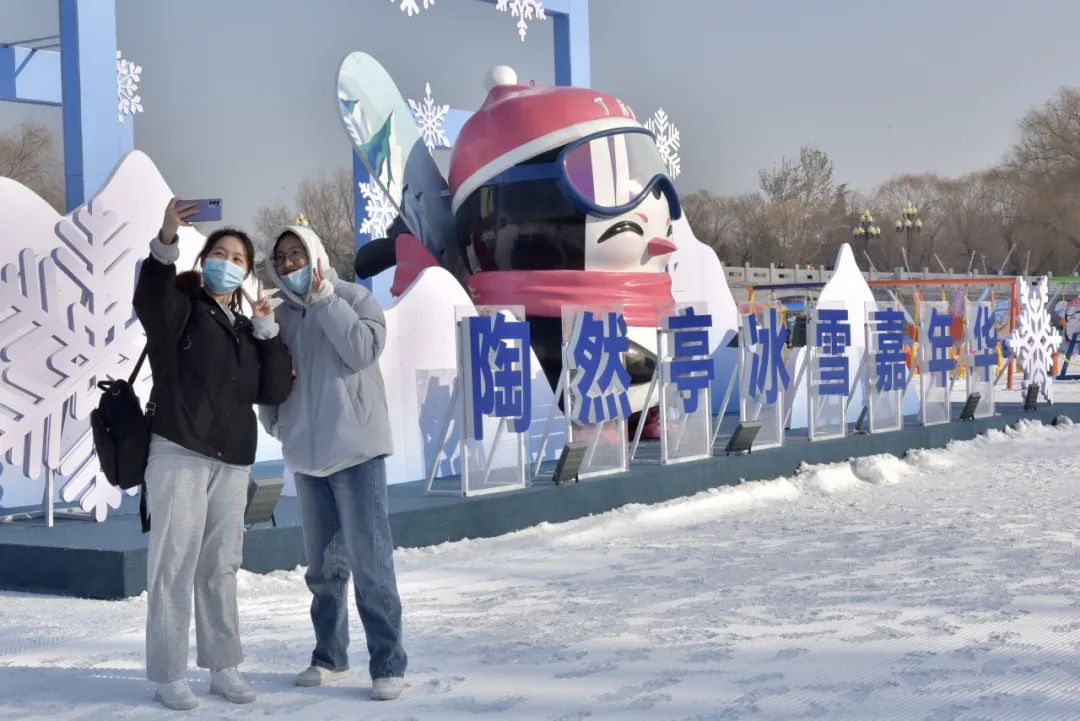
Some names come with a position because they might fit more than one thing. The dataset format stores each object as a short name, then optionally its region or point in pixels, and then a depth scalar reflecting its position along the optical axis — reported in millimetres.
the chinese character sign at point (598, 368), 8953
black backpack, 3969
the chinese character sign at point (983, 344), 13844
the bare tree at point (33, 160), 39969
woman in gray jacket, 4133
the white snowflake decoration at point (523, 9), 14070
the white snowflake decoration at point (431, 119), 15227
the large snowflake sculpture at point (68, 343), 6723
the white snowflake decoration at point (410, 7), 12812
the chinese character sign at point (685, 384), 9656
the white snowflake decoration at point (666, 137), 15973
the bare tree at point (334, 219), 41062
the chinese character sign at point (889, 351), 12141
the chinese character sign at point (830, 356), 11484
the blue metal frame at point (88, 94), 11312
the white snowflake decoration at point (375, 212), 15062
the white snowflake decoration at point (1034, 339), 15461
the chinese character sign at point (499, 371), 8109
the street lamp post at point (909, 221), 53884
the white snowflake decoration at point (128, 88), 16344
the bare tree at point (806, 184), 61844
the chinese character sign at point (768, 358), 10625
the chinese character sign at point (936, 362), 12891
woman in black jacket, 3998
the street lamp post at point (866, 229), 50938
